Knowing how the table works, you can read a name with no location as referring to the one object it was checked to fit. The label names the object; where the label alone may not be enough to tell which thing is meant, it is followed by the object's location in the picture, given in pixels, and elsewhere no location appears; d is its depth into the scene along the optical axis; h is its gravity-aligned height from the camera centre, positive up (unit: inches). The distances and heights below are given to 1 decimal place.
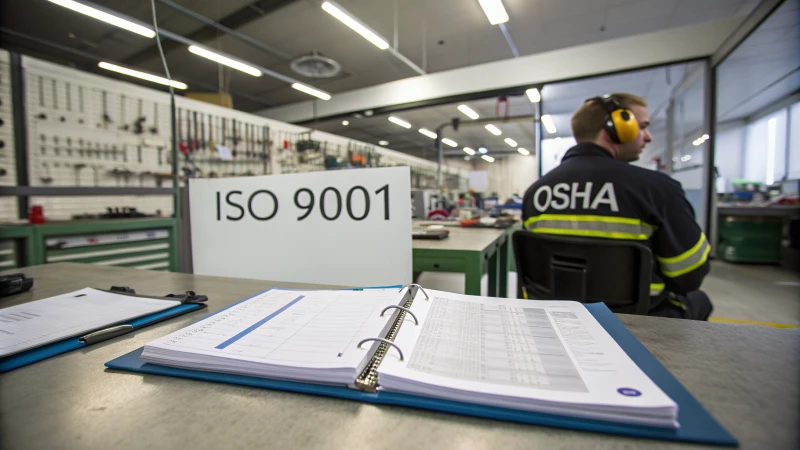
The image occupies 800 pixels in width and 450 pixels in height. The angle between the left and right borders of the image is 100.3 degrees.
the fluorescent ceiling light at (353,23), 120.6 +72.1
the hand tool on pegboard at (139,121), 128.5 +34.4
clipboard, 15.8 -7.1
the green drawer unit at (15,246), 65.8 -7.1
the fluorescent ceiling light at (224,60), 140.0 +66.7
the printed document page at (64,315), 17.9 -6.8
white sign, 39.9 -2.2
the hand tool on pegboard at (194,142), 148.6 +30.6
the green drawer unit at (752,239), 165.5 -14.9
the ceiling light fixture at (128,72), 163.1 +68.4
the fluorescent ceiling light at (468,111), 267.7 +81.7
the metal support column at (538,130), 172.9 +42.0
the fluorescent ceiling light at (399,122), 319.9 +87.4
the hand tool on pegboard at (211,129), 155.9 +38.7
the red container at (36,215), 73.4 -1.1
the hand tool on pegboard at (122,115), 124.5 +35.5
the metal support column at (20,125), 94.4 +24.4
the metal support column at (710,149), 139.3 +25.2
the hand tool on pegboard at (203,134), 153.4 +35.6
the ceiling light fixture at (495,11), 118.3 +72.7
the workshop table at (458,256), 49.3 -7.0
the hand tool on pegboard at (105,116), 119.2 +33.6
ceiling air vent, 172.6 +78.5
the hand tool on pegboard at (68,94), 108.7 +38.0
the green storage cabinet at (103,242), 68.5 -7.6
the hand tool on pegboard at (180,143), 142.7 +28.8
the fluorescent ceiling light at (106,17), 98.4 +63.3
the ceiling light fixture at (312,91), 184.6 +68.6
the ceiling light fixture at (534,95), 182.8 +63.6
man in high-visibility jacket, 43.1 -0.4
